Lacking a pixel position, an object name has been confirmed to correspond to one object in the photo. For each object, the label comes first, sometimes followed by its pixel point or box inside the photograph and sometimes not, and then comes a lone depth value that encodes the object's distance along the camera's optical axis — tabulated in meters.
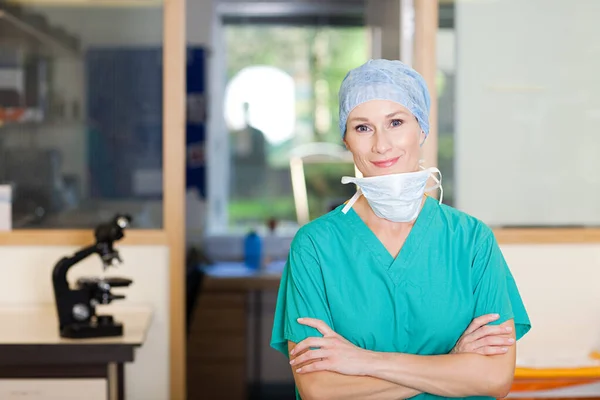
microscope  2.63
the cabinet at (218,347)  4.35
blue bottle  4.64
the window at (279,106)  5.24
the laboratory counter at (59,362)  2.55
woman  1.72
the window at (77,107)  3.16
